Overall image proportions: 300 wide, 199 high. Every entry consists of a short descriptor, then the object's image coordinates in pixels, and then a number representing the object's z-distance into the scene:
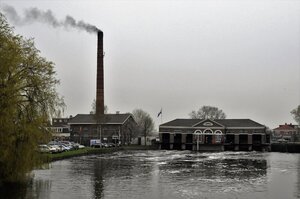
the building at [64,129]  126.56
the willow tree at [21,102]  25.61
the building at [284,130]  177.89
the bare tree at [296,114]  128.85
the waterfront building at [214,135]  100.62
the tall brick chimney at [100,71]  86.88
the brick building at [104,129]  109.00
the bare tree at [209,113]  155.00
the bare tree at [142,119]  138.32
